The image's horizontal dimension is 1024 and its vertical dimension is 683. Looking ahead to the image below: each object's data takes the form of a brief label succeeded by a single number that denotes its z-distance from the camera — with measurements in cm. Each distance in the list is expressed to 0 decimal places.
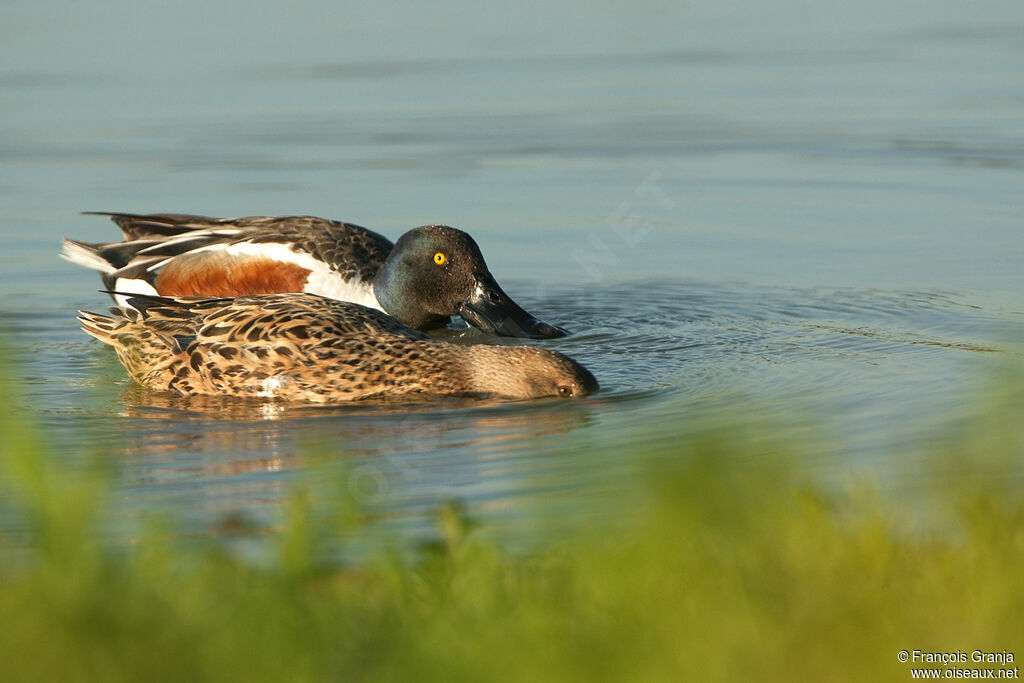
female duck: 1551
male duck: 1953
